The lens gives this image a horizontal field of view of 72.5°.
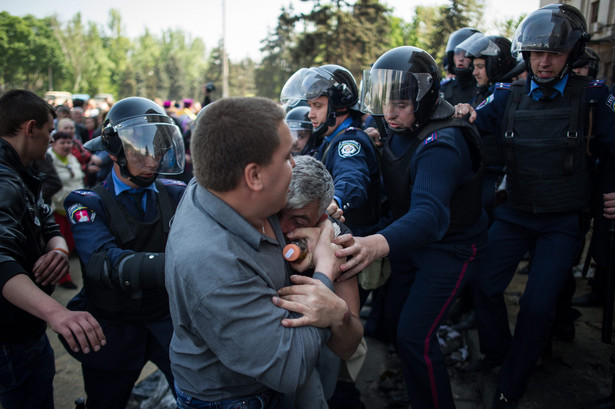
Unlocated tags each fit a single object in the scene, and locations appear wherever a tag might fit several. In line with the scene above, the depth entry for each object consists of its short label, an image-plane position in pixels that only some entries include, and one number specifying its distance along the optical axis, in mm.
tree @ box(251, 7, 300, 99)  48312
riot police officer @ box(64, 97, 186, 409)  2109
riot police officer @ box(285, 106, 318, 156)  3910
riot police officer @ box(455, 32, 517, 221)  3922
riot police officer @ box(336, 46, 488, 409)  2436
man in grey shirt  1184
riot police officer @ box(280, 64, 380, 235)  2734
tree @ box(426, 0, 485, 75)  25703
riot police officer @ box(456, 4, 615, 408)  2633
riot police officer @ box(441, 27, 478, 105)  4629
